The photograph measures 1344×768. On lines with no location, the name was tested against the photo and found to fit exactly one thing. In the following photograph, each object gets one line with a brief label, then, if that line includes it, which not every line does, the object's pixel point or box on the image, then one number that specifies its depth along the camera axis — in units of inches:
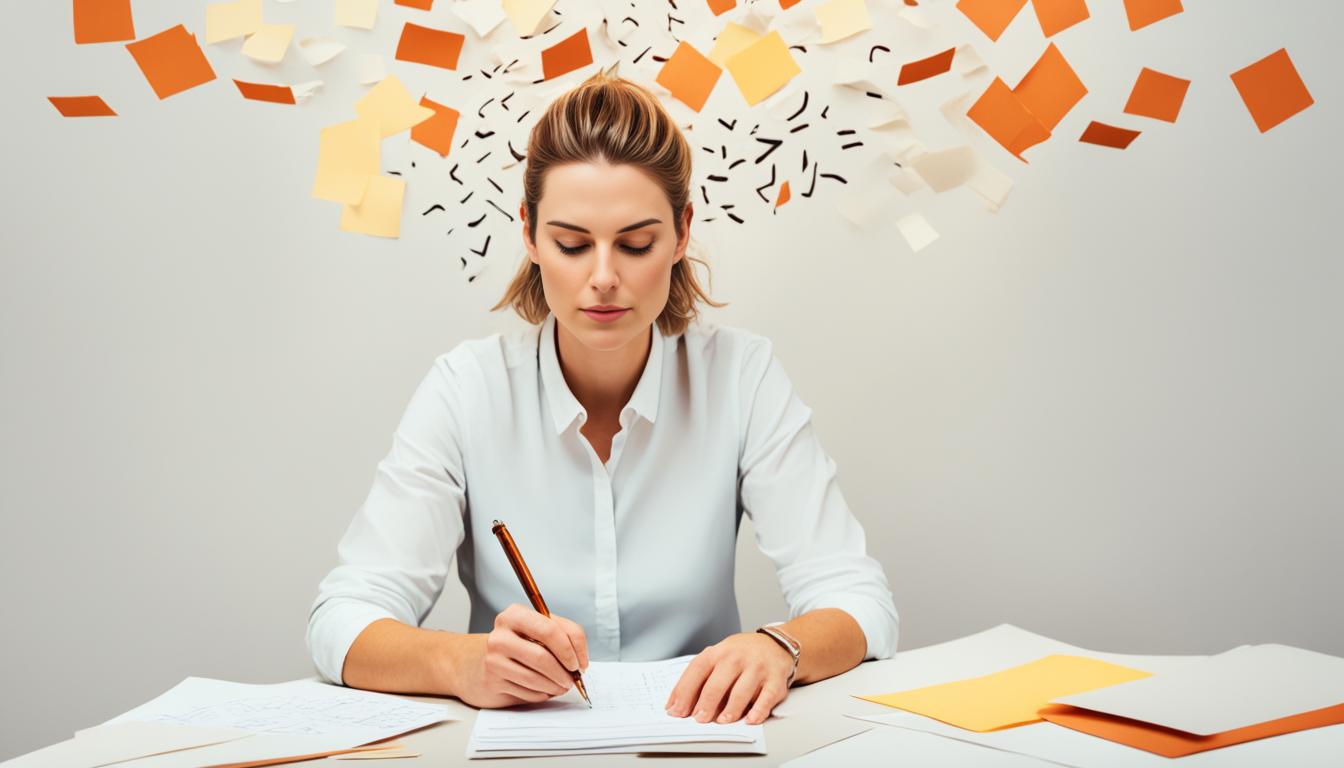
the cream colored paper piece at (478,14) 68.2
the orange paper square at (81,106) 67.2
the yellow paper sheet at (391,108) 68.6
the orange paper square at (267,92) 67.9
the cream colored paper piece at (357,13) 68.1
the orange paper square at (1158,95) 67.4
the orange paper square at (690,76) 69.1
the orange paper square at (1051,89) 67.8
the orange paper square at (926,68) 68.6
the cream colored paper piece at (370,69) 68.5
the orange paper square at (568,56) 69.0
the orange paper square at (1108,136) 67.9
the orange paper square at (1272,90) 66.9
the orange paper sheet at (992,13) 67.9
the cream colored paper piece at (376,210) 69.5
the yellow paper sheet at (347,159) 68.7
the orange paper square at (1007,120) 68.4
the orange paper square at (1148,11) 67.1
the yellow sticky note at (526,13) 68.3
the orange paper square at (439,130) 69.1
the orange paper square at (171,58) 67.4
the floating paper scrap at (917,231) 69.2
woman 48.6
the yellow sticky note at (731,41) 68.7
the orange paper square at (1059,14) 67.5
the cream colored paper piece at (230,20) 67.5
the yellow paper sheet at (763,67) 68.9
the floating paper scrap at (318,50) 68.2
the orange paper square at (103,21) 67.0
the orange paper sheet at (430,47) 68.4
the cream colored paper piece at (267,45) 67.7
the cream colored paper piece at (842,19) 68.7
